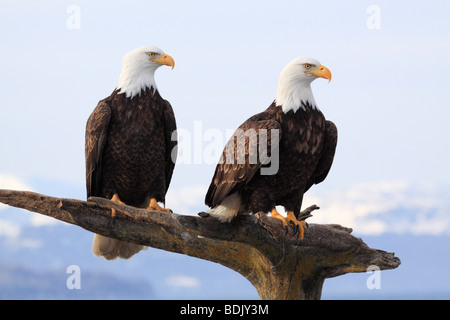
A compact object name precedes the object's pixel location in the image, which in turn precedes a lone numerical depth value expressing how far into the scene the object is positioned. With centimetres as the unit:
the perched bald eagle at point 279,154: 709
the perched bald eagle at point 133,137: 796
